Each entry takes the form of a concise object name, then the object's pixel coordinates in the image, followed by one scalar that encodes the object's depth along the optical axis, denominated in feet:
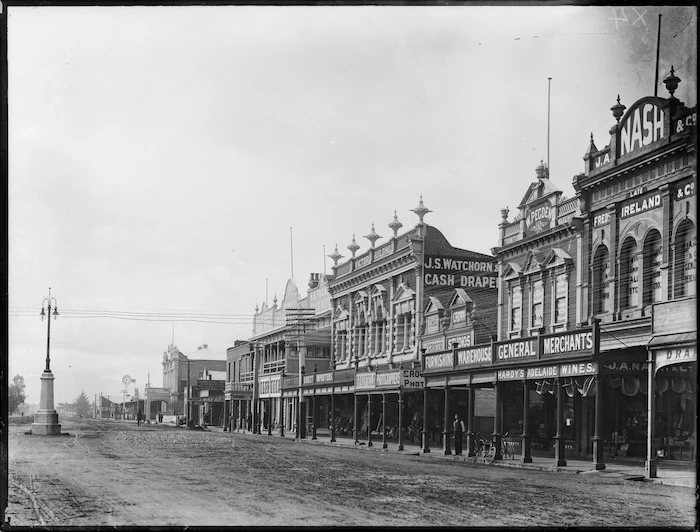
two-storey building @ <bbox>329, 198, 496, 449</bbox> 126.31
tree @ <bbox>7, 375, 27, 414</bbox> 251.31
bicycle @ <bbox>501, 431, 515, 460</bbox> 93.40
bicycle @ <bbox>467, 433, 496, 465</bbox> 92.94
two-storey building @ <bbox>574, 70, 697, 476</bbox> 72.18
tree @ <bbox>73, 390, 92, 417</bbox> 548.93
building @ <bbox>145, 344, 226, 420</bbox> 354.95
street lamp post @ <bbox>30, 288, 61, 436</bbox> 138.31
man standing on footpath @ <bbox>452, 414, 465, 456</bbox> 103.05
